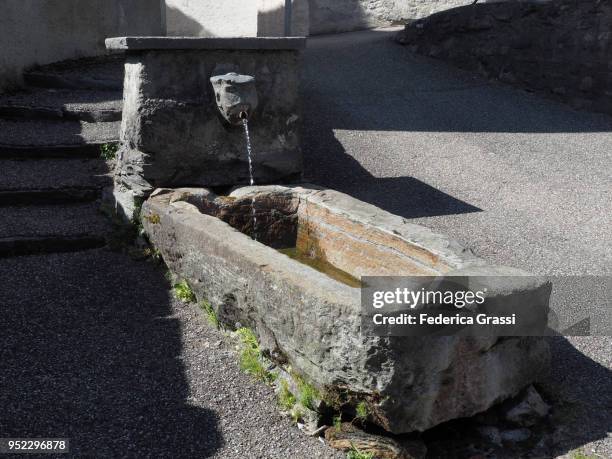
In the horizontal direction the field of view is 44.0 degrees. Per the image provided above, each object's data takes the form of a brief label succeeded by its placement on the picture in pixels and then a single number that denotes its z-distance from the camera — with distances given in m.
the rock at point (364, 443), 3.13
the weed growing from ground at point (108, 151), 6.52
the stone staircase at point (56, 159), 5.26
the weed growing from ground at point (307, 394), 3.33
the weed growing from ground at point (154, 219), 4.81
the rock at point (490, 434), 3.31
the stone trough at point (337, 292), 3.06
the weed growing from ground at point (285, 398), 3.48
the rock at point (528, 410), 3.38
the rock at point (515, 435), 3.32
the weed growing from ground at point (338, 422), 3.27
